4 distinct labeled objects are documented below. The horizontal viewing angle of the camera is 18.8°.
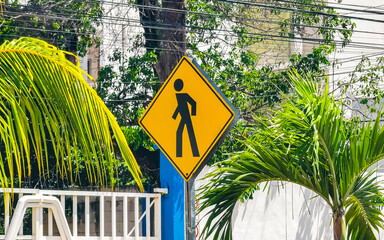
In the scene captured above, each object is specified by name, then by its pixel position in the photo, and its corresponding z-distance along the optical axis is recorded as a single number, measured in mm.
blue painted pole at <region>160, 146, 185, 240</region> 15860
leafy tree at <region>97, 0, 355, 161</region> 24633
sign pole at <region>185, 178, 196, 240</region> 8313
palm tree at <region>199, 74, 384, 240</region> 14914
